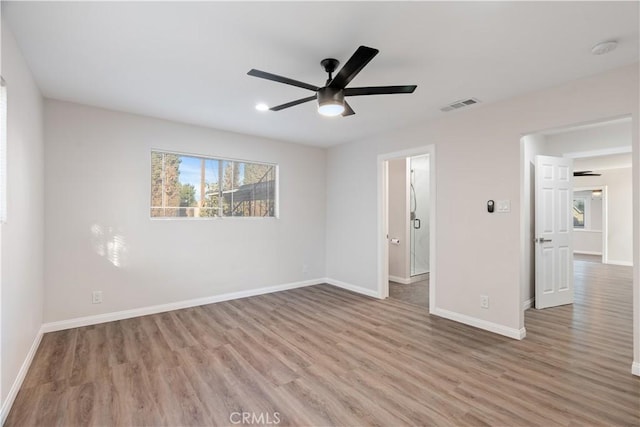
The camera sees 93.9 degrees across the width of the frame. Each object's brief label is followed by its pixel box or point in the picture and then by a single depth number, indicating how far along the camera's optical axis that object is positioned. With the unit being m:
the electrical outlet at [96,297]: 3.53
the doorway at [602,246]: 3.57
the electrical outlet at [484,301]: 3.41
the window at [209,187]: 4.09
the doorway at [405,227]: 4.69
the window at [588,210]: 8.88
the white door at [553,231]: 4.18
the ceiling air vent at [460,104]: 3.26
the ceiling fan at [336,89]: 1.98
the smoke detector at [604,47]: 2.14
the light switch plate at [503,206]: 3.24
